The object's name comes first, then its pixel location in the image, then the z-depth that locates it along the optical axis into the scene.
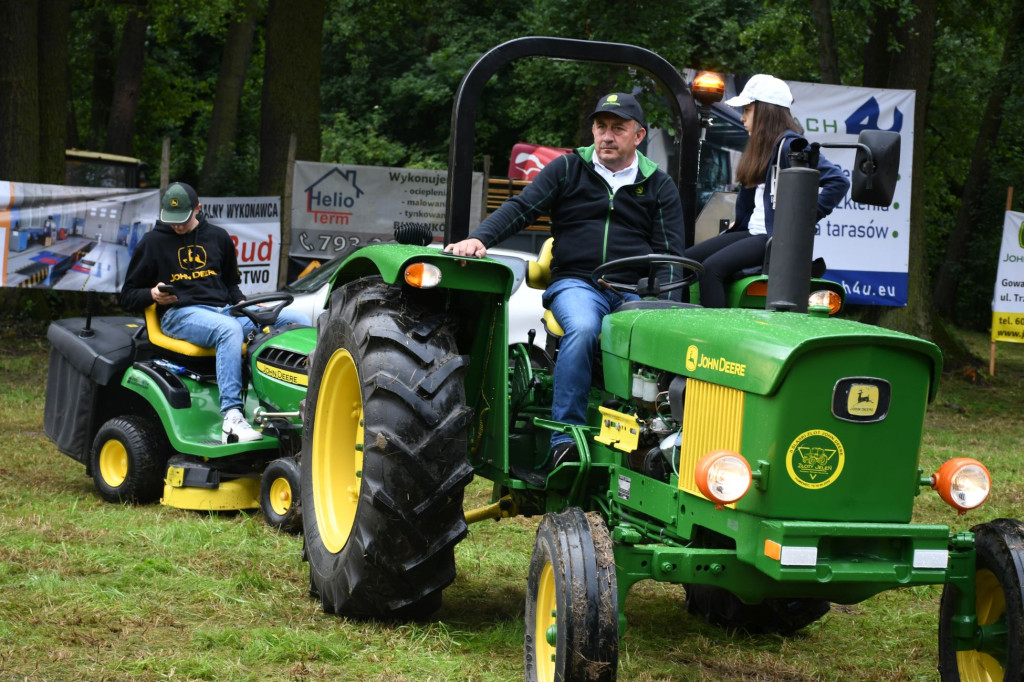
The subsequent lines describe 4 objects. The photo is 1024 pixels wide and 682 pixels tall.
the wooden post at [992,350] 14.69
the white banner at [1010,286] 14.98
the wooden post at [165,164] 12.88
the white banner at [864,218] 13.09
